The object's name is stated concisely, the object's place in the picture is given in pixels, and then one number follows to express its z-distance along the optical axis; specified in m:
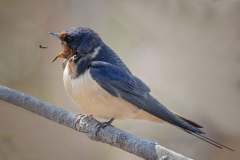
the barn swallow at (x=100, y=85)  3.21
